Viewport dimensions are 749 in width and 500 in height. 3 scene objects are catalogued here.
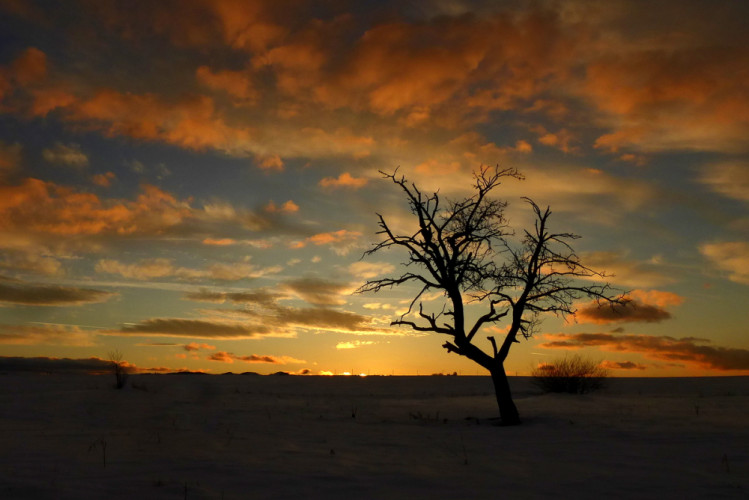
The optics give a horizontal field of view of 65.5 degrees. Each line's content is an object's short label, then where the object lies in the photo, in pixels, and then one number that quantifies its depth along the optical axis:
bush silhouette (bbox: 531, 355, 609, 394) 30.39
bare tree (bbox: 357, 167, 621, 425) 17.98
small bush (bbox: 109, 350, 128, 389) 26.23
